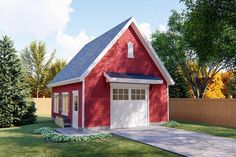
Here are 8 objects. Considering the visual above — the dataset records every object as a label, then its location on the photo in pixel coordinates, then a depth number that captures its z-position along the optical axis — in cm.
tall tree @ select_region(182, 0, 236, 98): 1054
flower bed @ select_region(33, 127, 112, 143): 1071
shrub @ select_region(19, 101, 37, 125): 1884
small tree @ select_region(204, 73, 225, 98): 3347
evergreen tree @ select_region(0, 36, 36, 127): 1809
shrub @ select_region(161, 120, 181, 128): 1561
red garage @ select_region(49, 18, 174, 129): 1430
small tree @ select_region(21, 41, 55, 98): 4116
